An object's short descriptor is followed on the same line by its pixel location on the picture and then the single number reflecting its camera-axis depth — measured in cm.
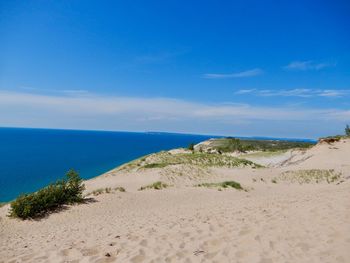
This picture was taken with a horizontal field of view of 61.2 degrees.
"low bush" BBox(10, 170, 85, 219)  1375
